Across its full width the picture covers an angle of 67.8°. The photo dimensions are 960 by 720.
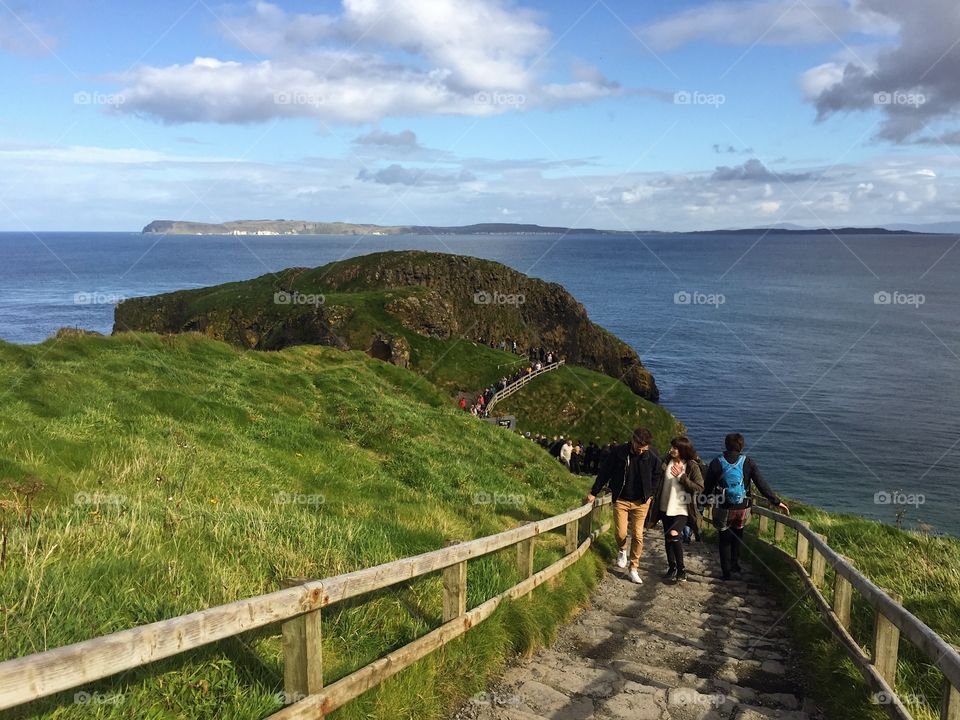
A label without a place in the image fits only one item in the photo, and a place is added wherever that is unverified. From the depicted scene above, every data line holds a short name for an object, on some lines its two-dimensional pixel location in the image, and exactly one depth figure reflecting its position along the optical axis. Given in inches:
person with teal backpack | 452.8
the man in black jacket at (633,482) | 444.1
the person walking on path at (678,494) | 456.1
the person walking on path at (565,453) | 1398.9
